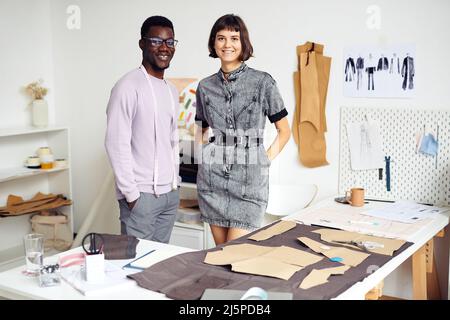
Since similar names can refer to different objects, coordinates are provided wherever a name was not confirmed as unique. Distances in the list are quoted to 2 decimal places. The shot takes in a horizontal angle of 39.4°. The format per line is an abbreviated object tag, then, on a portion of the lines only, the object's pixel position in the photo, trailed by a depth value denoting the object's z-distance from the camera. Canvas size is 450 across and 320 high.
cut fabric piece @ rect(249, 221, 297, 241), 2.50
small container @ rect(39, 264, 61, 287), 2.02
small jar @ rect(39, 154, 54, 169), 4.40
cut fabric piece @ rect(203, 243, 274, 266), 2.19
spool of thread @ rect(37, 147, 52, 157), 4.43
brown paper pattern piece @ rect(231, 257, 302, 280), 2.06
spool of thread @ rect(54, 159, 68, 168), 4.50
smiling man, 2.72
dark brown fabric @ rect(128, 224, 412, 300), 1.95
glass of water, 2.13
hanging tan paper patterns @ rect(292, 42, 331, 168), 3.61
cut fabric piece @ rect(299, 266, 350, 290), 1.98
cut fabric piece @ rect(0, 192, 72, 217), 4.21
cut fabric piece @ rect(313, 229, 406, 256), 2.40
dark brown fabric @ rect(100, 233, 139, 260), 2.25
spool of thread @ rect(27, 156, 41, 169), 4.43
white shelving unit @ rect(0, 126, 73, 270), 4.38
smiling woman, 2.81
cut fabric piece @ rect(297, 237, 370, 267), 2.23
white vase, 4.49
